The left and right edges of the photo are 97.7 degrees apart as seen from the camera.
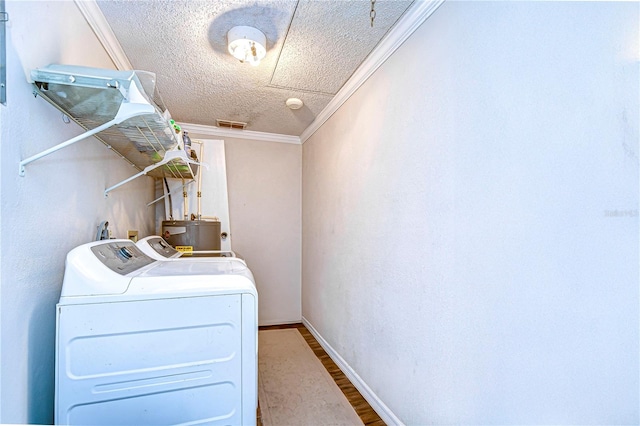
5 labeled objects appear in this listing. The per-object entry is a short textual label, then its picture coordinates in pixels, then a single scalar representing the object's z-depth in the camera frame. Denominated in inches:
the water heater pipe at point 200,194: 120.0
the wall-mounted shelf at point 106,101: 40.0
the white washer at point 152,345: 40.9
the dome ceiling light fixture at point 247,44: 64.3
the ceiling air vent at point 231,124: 123.0
